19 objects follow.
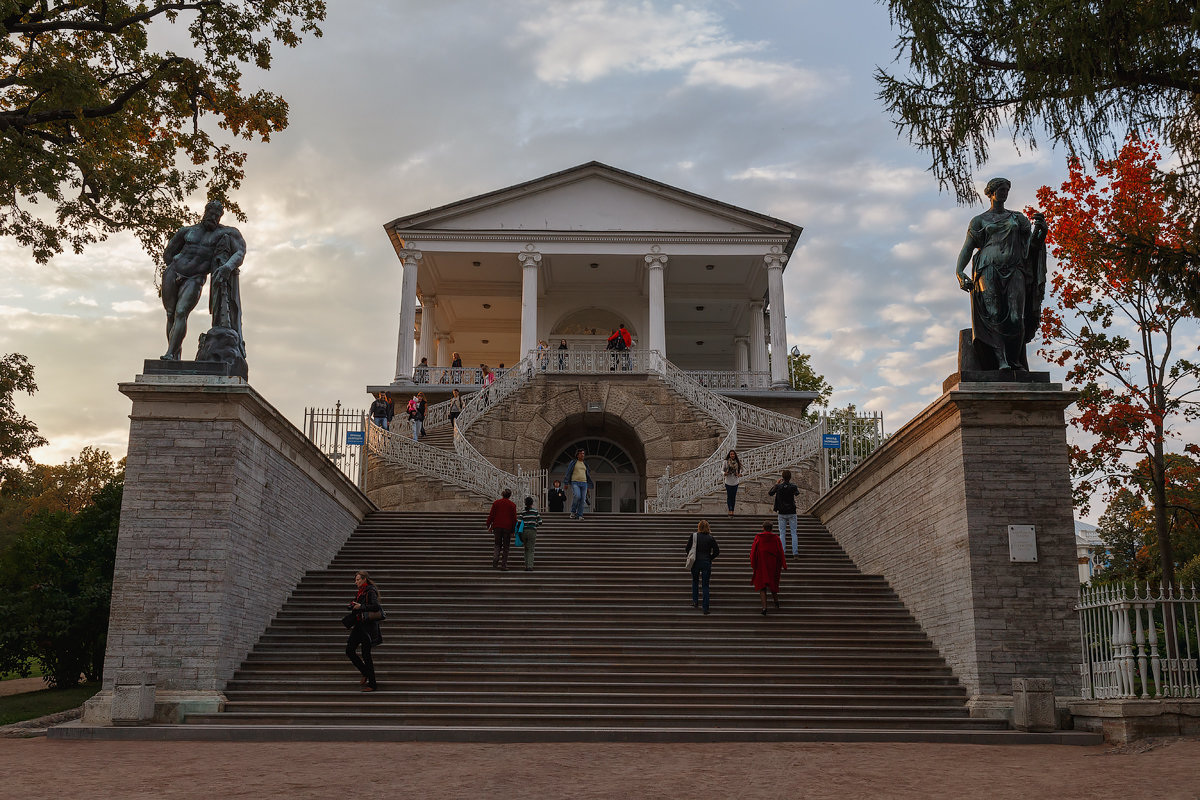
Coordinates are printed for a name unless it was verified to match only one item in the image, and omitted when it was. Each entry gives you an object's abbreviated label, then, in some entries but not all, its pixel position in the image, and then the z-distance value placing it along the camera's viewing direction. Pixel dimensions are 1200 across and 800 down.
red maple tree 17.33
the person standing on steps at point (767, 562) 12.80
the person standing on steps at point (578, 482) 19.09
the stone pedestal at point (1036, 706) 9.60
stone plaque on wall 10.55
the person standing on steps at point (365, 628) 10.51
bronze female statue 11.12
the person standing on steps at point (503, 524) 14.77
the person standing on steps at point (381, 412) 24.66
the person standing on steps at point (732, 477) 18.52
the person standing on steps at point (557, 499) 20.50
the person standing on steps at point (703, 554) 12.91
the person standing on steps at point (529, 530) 14.60
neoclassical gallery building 24.31
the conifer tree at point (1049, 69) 7.73
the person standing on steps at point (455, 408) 25.13
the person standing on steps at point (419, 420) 24.12
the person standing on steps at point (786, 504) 15.32
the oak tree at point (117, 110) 13.84
